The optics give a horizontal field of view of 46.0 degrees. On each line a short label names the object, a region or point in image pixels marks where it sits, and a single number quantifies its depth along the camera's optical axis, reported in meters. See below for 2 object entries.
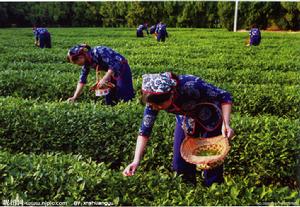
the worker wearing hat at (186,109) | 2.49
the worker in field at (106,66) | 3.70
